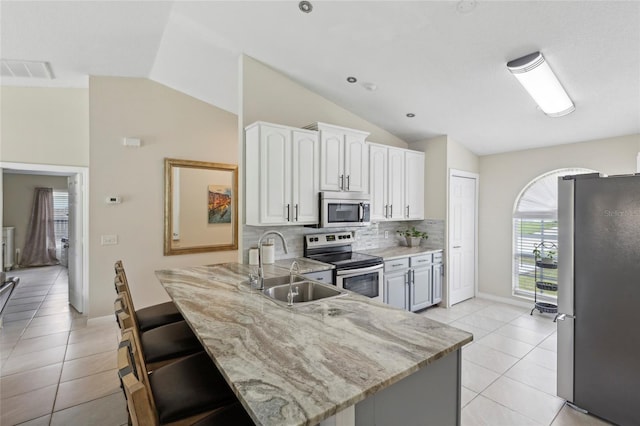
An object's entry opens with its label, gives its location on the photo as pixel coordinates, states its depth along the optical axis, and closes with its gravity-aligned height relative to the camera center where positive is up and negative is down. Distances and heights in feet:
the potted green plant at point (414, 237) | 15.69 -1.26
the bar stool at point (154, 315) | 7.50 -2.67
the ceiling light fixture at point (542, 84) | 8.66 +4.15
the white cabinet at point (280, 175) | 10.20 +1.34
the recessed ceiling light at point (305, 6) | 7.99 +5.57
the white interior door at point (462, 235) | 15.47 -1.19
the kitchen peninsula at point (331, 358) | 3.23 -1.95
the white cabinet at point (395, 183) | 13.73 +1.46
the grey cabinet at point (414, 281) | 12.88 -3.12
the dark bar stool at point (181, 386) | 3.68 -2.76
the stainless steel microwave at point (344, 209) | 11.50 +0.15
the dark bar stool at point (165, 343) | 6.05 -2.78
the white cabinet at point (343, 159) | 11.64 +2.20
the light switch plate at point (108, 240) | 12.78 -1.19
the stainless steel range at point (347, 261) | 11.12 -1.87
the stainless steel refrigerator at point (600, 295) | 6.79 -1.97
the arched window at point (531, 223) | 14.80 -0.52
